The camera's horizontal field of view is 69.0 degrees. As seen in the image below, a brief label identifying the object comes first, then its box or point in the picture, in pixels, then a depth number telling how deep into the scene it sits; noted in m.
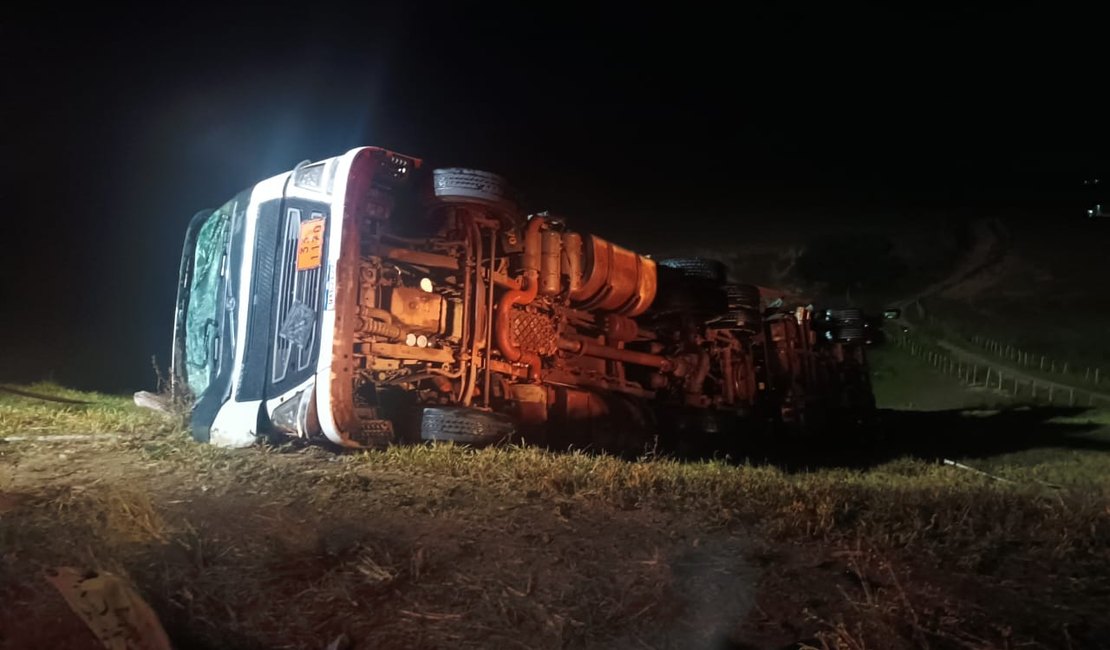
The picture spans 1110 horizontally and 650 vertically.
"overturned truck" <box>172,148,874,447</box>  6.30
